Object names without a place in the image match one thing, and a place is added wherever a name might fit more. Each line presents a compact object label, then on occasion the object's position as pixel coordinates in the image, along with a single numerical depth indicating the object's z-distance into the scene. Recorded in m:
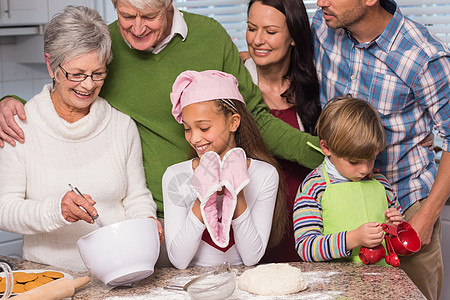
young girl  2.53
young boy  2.71
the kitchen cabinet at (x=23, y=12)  3.64
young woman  3.04
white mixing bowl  2.39
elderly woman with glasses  2.74
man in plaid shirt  2.89
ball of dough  2.39
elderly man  2.96
